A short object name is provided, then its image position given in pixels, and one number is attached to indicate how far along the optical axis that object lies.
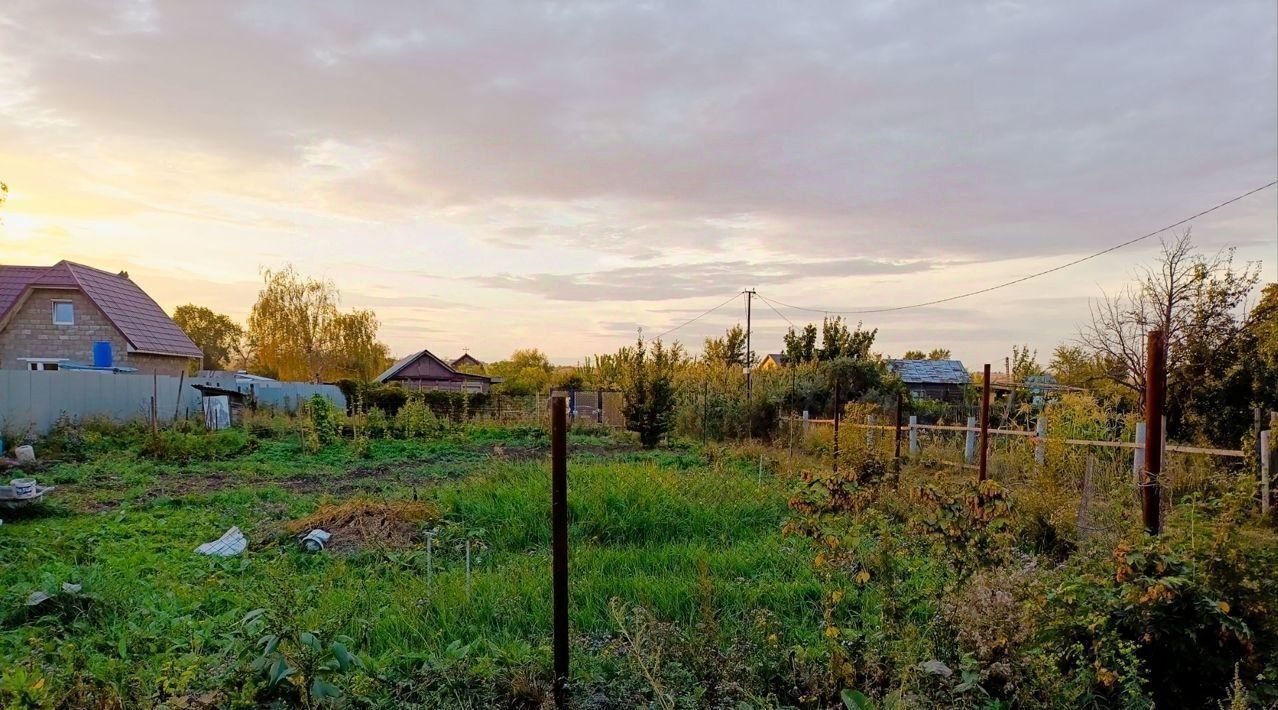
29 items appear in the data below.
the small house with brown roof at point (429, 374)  38.38
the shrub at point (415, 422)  18.41
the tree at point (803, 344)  34.94
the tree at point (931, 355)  52.91
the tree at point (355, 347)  37.88
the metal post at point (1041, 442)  8.96
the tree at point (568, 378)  32.19
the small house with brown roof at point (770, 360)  37.70
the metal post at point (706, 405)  18.04
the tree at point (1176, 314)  11.21
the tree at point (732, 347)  37.00
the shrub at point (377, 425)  18.44
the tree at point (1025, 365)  26.77
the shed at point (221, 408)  18.48
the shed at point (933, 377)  40.31
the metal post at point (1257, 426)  8.36
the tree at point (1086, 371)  12.38
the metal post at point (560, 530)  3.19
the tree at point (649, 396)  17.19
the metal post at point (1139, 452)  7.45
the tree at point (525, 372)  36.66
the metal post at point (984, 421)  6.92
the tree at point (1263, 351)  9.91
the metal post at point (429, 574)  4.82
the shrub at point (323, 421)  16.11
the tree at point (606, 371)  26.89
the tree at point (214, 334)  53.06
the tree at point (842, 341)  32.94
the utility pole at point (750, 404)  18.09
